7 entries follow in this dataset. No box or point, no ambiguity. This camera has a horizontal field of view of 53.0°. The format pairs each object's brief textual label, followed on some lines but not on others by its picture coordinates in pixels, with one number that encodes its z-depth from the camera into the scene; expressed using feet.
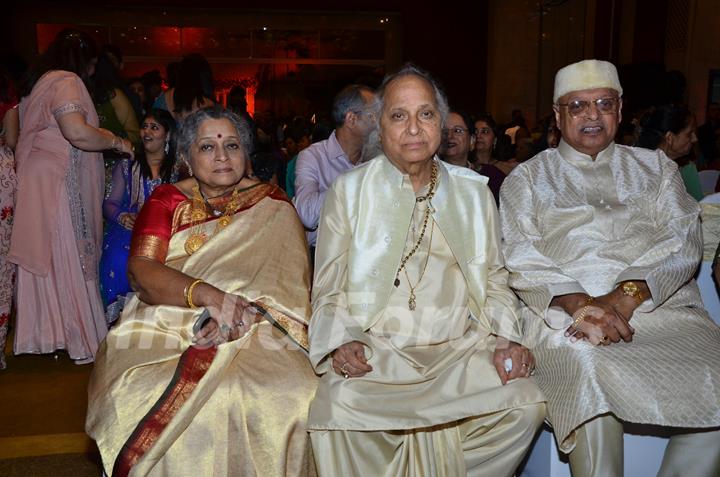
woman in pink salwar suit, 14.38
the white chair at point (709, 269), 10.82
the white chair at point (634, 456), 9.04
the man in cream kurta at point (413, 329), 8.25
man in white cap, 8.16
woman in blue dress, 14.15
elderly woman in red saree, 8.38
